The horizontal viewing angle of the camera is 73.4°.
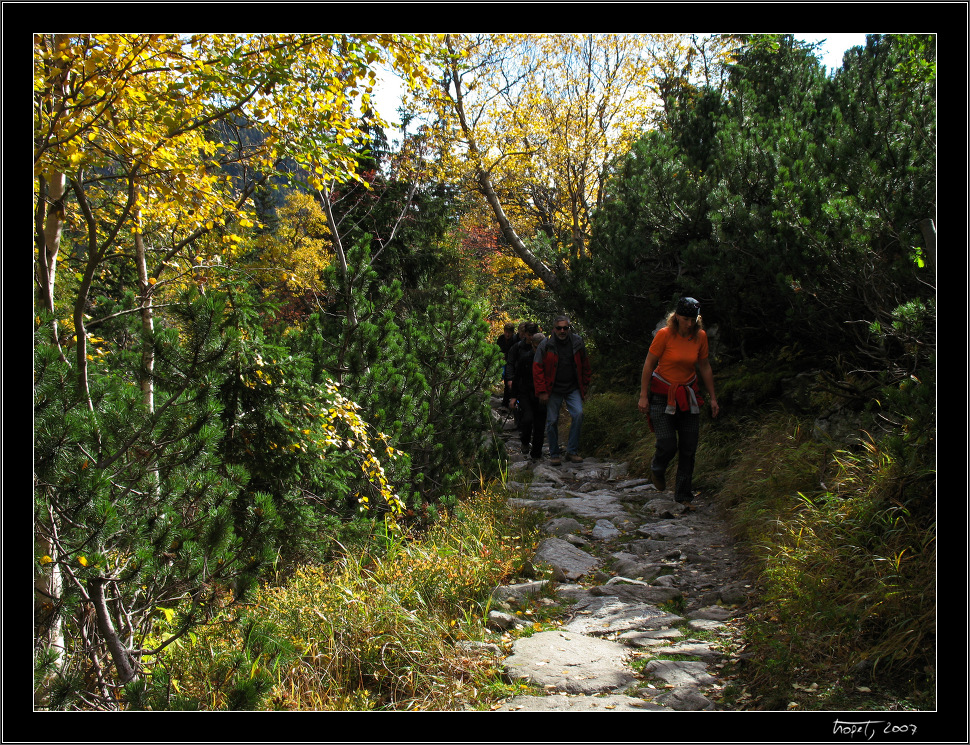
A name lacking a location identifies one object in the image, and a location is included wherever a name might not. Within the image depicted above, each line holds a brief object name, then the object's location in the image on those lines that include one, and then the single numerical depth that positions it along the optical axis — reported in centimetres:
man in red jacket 804
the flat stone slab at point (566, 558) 484
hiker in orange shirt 578
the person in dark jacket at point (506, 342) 1068
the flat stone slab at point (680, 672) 317
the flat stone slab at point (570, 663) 318
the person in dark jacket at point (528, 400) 880
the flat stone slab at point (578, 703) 289
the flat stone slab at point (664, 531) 539
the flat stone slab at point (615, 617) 388
